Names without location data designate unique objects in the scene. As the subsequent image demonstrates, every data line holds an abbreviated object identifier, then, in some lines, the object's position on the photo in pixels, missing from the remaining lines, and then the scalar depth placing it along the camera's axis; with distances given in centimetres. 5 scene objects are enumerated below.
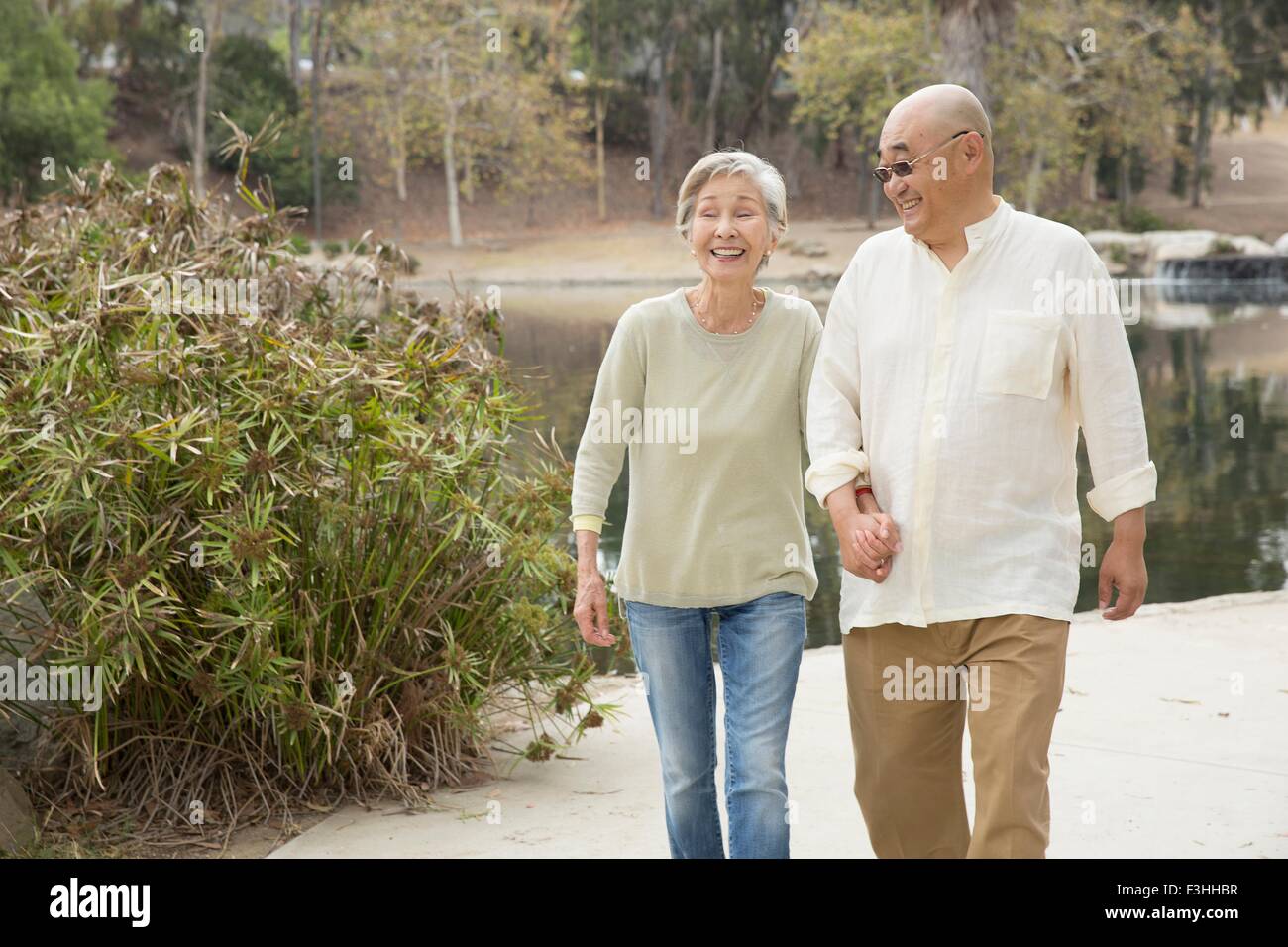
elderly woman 319
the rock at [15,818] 406
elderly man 293
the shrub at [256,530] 407
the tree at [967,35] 2305
